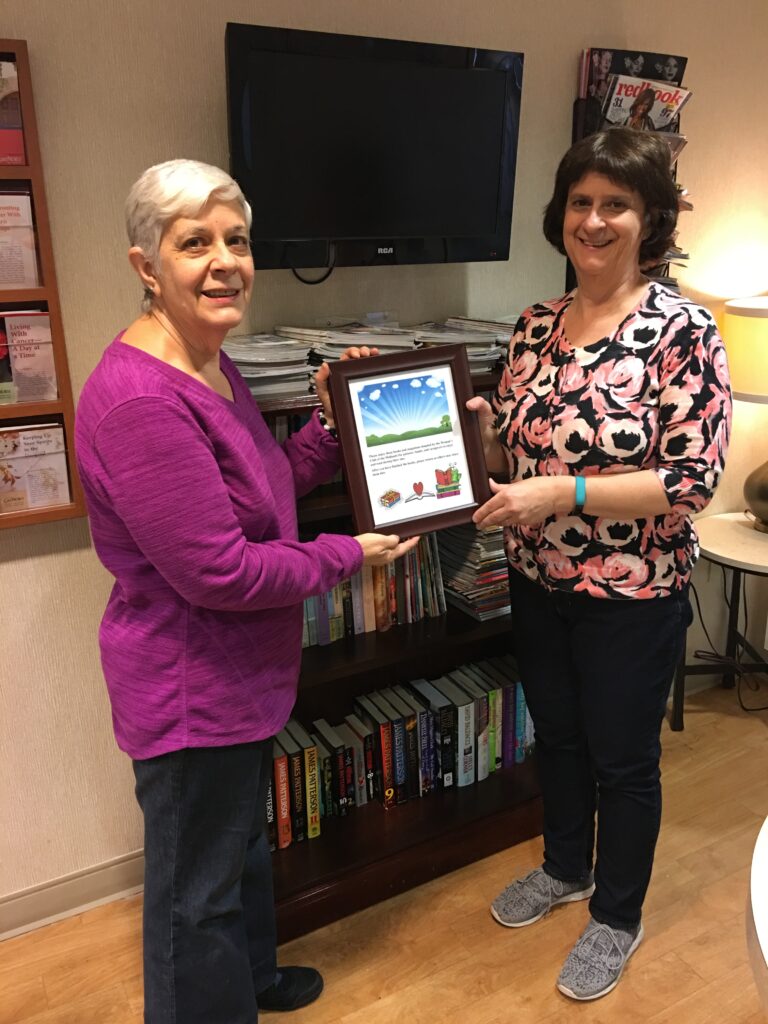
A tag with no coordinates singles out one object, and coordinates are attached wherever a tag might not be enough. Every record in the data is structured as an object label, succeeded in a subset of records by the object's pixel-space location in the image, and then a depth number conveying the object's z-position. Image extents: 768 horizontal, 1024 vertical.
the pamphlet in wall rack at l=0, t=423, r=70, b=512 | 1.64
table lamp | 2.33
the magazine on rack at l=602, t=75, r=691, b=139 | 2.04
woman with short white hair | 1.16
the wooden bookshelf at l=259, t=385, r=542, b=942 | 1.86
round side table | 2.39
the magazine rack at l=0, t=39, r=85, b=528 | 1.50
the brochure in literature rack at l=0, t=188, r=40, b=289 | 1.53
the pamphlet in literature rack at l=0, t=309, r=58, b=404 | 1.58
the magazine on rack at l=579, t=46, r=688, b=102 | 2.04
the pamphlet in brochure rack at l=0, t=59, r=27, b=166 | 1.49
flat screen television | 1.60
